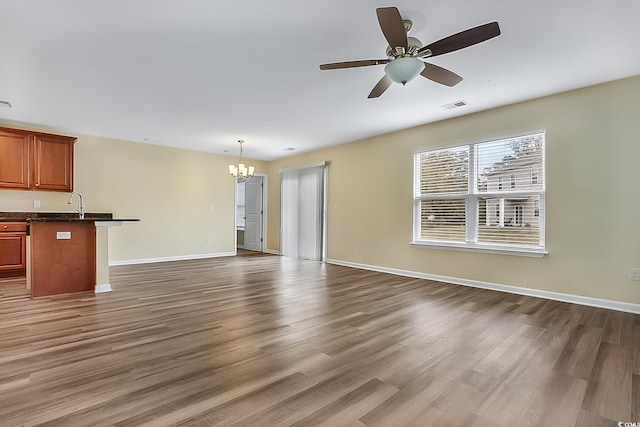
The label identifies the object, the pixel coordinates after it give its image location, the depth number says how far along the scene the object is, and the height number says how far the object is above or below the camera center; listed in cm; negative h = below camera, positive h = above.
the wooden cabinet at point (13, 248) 476 -58
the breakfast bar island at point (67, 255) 371 -57
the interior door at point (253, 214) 861 -9
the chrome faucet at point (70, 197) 549 +23
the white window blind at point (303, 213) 692 -4
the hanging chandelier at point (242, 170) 633 +83
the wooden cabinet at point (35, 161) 489 +81
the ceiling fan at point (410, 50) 206 +122
